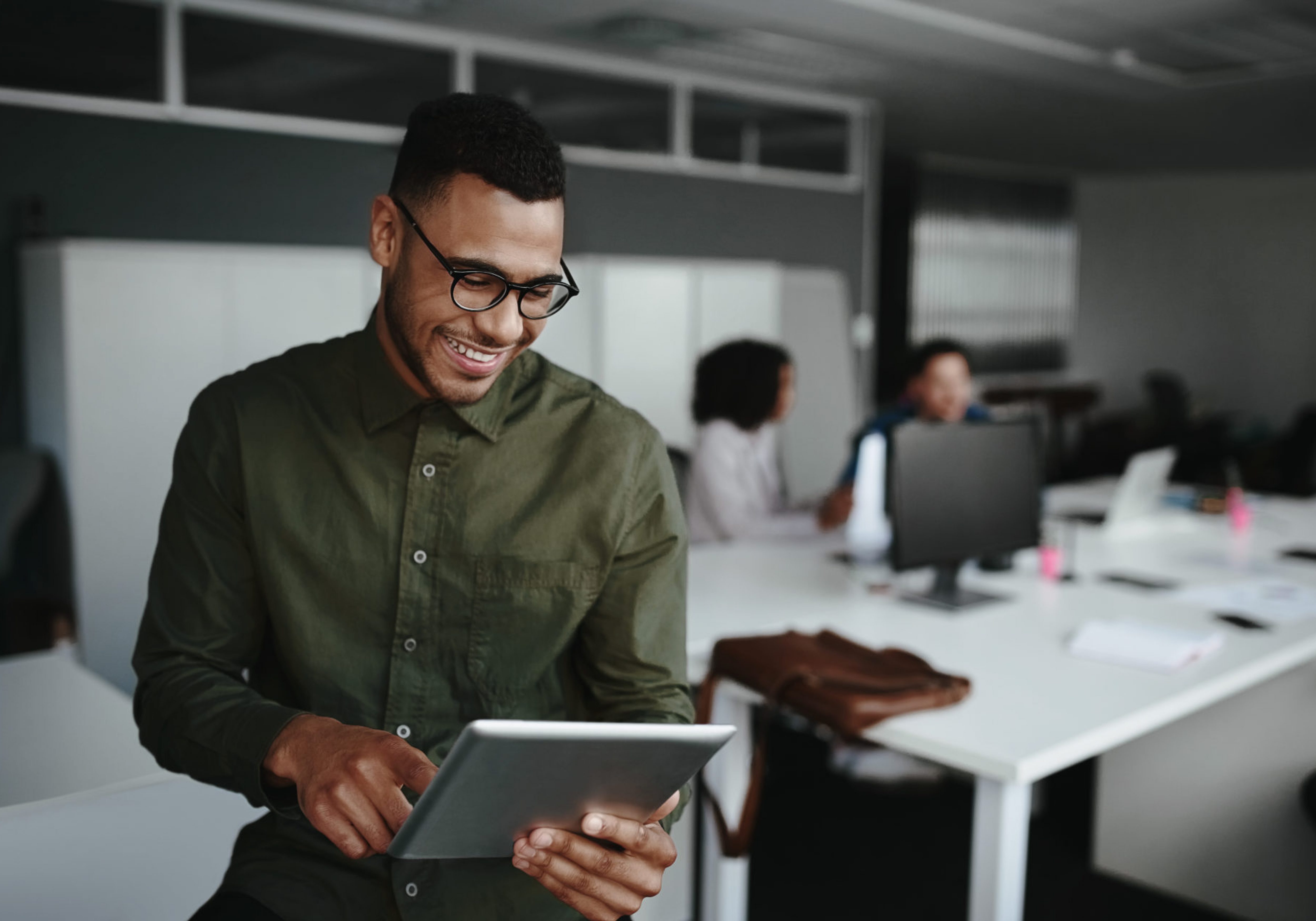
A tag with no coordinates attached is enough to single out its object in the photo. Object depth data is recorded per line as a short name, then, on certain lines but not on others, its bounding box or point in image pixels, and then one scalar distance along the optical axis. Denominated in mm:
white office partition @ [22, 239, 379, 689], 2916
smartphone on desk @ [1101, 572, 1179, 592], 3258
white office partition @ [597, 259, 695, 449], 5656
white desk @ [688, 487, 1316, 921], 2051
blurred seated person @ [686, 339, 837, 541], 3785
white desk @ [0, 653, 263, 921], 1635
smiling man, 1377
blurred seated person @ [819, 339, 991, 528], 4129
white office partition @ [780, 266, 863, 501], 7020
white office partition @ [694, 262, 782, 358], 6113
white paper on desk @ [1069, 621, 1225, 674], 2492
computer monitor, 2842
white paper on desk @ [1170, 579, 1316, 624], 2980
